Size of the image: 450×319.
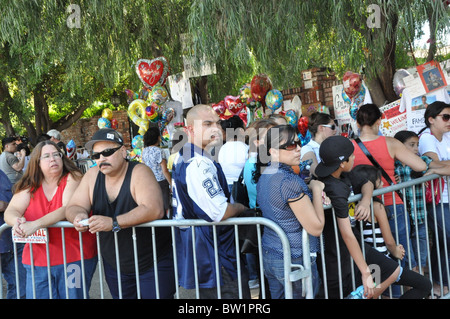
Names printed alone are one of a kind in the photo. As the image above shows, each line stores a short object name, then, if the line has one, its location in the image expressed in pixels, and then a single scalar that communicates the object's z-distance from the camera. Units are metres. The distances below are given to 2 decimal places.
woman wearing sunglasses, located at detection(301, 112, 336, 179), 5.11
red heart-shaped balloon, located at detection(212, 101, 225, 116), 9.48
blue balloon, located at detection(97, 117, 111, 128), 11.27
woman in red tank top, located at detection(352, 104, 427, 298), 4.16
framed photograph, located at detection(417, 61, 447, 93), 6.54
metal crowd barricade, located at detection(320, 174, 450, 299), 3.51
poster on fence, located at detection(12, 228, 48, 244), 3.76
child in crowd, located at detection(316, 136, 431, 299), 3.42
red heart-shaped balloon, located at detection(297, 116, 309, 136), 8.41
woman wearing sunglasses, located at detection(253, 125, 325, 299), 3.17
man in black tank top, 3.59
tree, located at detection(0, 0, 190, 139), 7.36
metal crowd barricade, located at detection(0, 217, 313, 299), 3.09
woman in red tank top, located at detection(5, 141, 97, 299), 3.80
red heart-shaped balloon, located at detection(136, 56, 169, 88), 8.59
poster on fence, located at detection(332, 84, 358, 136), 9.42
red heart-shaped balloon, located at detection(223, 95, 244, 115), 9.23
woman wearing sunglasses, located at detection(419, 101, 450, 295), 4.73
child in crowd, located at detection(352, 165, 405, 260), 3.79
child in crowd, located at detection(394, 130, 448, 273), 4.46
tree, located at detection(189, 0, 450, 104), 5.07
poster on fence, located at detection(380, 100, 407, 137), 7.11
